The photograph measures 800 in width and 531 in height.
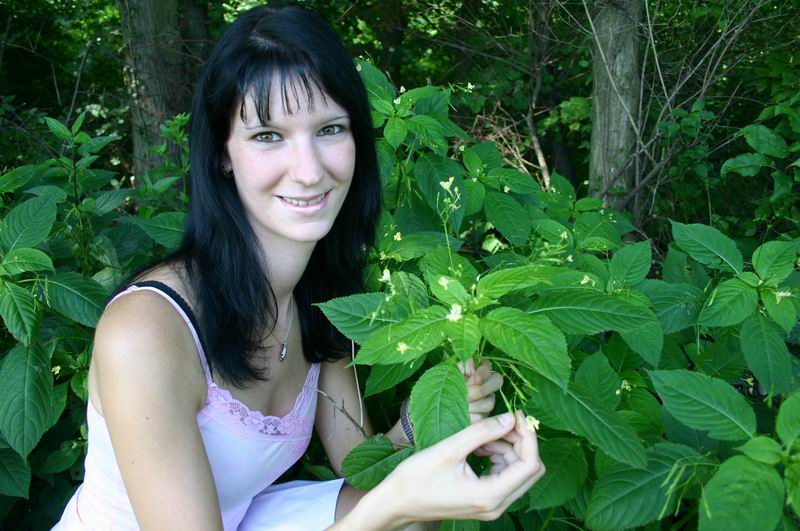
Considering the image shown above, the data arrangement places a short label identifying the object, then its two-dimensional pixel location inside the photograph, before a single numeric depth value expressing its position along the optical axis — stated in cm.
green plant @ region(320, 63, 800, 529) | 139
